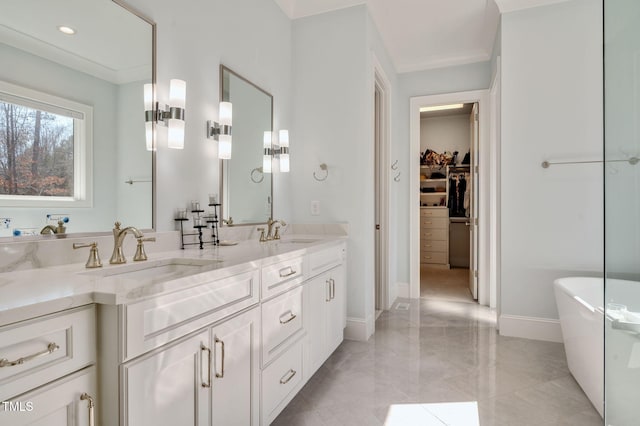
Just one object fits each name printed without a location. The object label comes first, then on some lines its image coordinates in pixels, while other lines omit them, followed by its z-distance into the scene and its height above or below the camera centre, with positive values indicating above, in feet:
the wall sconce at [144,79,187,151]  5.60 +1.56
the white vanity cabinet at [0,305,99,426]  2.42 -1.20
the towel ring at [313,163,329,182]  9.96 +1.02
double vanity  2.60 -1.27
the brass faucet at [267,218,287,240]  8.40 -0.52
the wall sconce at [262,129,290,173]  9.02 +1.58
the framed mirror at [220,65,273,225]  7.57 +1.22
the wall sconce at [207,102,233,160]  7.06 +1.56
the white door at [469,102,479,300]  13.79 +0.26
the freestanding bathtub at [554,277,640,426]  3.61 -1.57
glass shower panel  3.60 -0.03
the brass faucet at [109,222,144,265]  4.61 -0.42
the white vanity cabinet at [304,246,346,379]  6.95 -2.23
